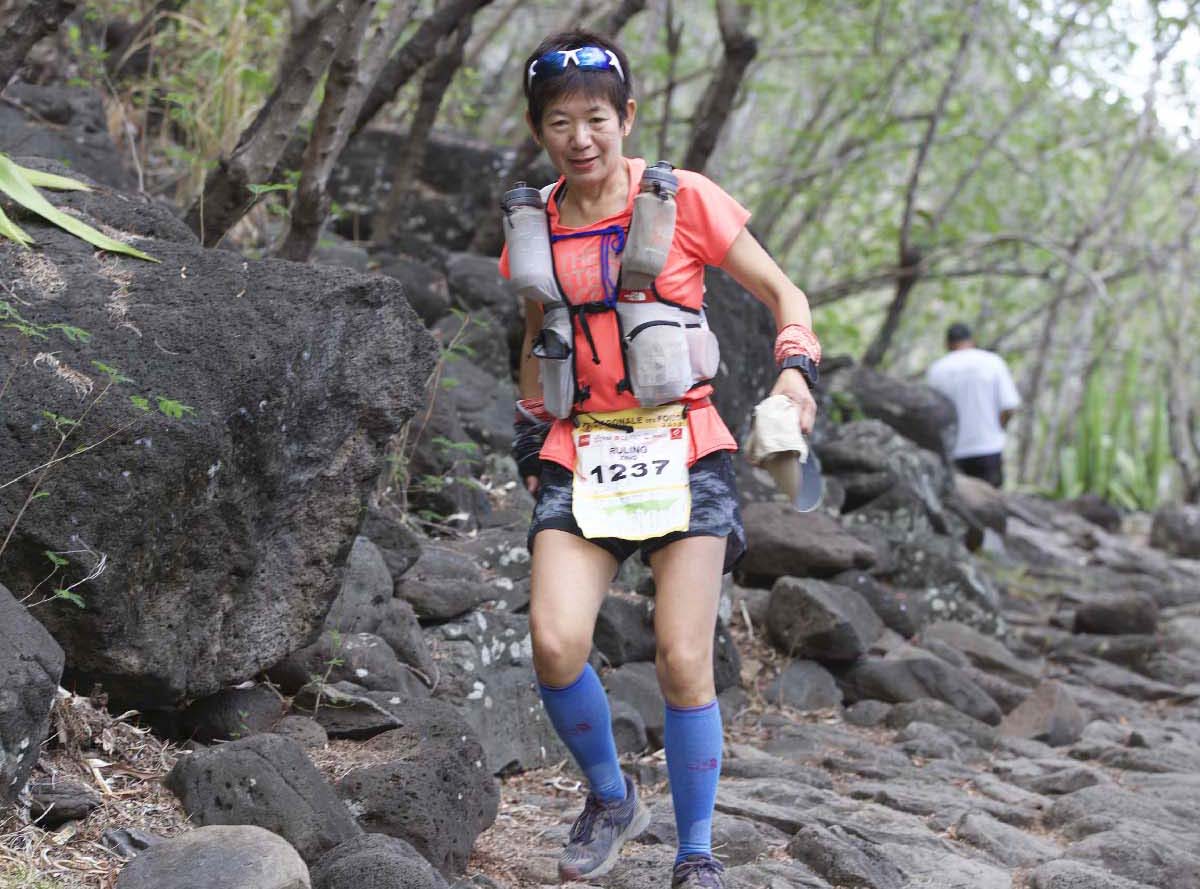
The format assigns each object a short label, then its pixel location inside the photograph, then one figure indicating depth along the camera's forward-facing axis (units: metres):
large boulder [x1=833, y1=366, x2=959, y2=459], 12.57
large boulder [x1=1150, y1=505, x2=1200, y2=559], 16.16
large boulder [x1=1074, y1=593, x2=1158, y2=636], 9.87
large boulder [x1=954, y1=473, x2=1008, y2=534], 12.87
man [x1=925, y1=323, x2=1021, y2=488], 13.28
